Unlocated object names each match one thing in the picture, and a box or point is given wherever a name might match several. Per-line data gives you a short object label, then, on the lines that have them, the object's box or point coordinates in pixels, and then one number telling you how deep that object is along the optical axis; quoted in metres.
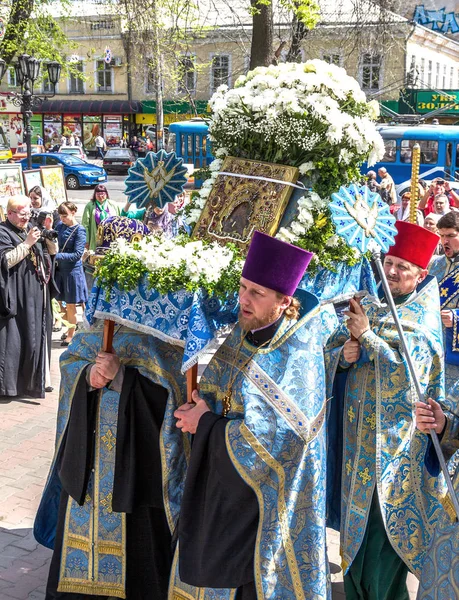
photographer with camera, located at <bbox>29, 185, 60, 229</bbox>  9.56
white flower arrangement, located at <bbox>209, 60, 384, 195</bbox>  4.25
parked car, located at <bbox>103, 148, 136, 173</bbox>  36.75
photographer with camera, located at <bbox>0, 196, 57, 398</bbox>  7.63
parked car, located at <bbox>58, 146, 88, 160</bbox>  35.31
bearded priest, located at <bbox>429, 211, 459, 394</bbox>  5.30
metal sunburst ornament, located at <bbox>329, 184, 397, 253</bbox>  3.72
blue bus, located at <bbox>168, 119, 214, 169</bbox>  24.88
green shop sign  33.17
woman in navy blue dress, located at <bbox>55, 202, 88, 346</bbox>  9.89
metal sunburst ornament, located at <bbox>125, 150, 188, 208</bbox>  4.77
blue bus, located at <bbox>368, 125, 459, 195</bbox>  24.20
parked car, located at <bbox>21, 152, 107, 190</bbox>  30.77
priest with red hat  4.09
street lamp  16.42
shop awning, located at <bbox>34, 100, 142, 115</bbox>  45.84
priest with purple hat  3.41
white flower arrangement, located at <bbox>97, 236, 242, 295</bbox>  3.75
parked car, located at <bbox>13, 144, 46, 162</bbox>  34.00
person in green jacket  10.65
